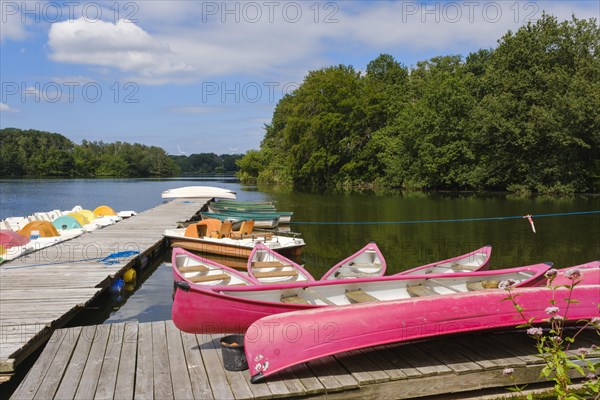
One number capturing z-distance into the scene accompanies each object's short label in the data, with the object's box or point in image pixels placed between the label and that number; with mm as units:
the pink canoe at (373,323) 5184
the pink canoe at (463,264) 9350
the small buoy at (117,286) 11053
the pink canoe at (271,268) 9359
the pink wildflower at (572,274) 3412
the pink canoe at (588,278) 6883
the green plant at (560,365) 2883
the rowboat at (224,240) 15247
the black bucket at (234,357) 5422
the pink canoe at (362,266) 9802
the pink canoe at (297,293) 5547
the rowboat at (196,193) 32781
